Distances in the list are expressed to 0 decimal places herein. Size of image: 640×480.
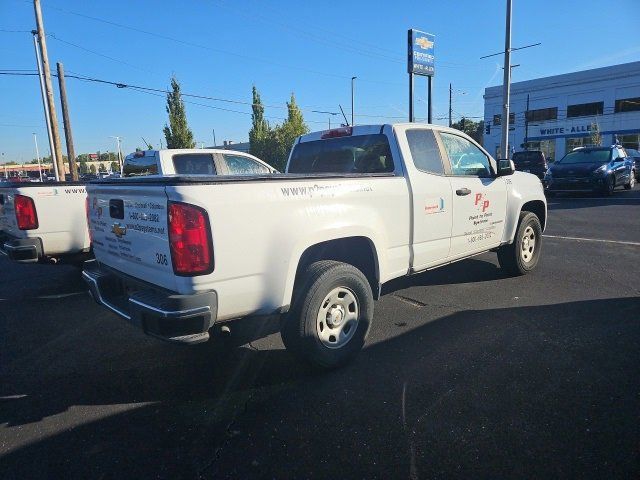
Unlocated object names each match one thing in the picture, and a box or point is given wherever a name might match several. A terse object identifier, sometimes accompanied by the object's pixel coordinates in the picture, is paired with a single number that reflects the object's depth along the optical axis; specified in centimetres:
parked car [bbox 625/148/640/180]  2233
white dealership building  4206
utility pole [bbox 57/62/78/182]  2092
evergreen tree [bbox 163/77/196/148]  3125
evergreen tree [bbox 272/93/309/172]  3934
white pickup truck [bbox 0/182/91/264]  515
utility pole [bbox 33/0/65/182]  1738
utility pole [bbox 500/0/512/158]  1766
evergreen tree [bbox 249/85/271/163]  4034
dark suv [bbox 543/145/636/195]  1472
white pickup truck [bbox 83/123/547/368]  260
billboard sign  2125
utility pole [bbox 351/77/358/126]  4255
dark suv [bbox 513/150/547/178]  2053
